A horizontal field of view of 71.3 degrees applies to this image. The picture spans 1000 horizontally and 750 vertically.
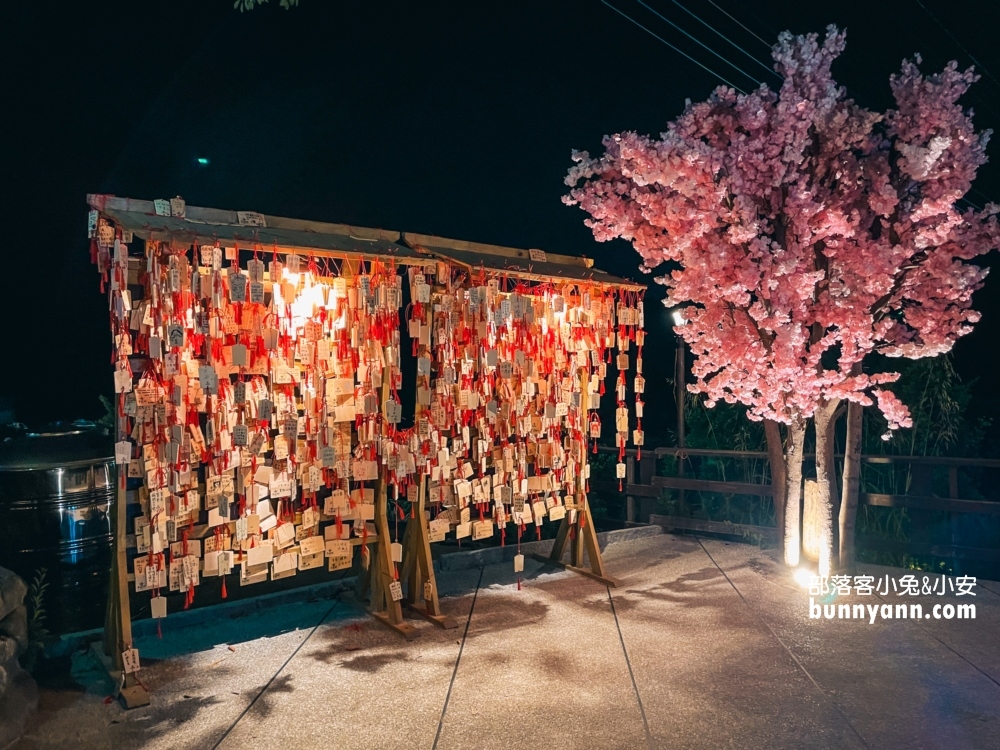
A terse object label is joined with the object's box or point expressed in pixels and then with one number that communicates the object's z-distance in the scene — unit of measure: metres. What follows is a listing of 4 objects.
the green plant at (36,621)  4.36
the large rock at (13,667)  3.64
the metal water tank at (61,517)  5.05
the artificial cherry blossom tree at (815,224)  5.63
